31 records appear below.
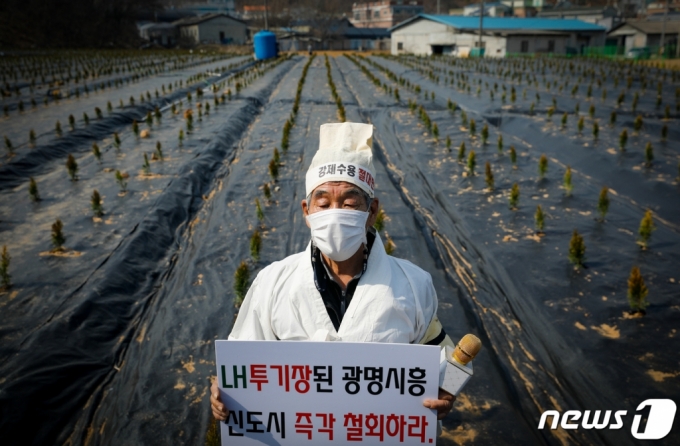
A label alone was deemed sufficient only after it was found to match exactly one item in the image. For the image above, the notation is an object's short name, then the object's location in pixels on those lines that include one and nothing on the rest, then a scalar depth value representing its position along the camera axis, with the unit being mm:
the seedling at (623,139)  8391
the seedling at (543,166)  7204
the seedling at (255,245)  4859
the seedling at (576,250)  4594
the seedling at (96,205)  5914
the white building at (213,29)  57812
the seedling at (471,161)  7379
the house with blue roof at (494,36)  37812
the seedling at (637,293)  3861
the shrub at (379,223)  5250
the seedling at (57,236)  4996
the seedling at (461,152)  8143
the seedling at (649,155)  7531
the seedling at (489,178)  6812
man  1683
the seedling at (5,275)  4266
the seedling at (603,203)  5617
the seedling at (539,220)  5435
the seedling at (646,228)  4945
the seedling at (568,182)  6543
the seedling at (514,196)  6073
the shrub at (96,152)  8288
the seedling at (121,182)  6855
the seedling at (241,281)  4062
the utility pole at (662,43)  34428
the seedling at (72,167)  7227
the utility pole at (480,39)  35312
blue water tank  34625
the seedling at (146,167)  7648
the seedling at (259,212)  5809
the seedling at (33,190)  6418
